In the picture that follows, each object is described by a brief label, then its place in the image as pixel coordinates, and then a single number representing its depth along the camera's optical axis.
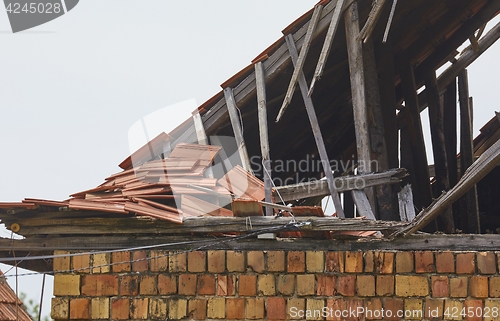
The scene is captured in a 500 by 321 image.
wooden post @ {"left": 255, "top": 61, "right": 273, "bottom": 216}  14.48
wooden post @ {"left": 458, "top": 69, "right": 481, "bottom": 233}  19.67
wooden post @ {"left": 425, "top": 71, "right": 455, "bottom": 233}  20.33
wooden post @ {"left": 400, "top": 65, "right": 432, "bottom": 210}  19.28
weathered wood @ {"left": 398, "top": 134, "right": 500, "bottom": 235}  12.42
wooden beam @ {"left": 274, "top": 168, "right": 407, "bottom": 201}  14.46
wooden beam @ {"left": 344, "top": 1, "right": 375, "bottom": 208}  14.66
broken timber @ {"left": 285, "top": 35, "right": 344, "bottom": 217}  14.35
